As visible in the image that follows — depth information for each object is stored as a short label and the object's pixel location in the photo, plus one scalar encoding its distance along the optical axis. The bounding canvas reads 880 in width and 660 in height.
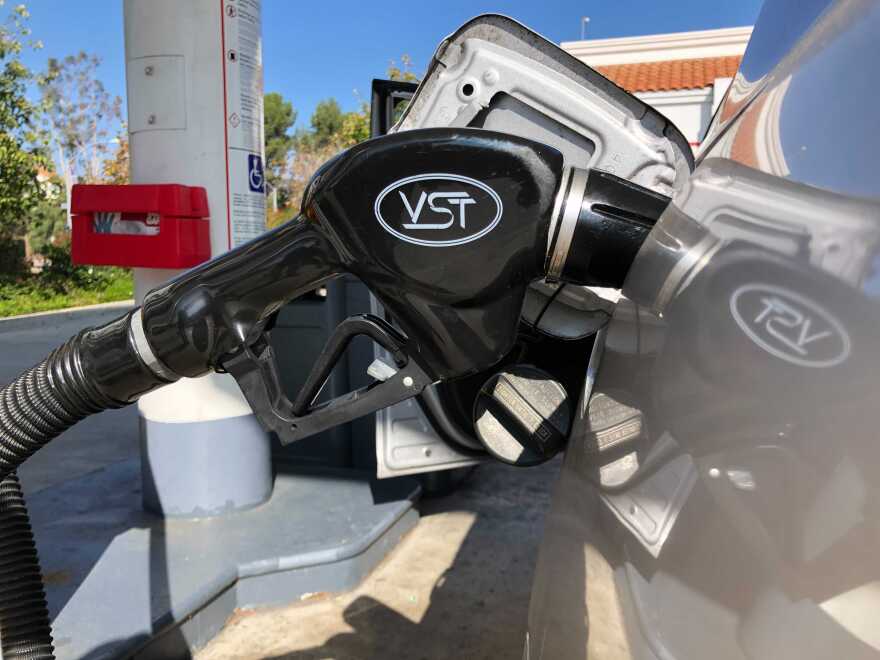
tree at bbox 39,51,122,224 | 23.05
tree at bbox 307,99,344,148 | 45.83
